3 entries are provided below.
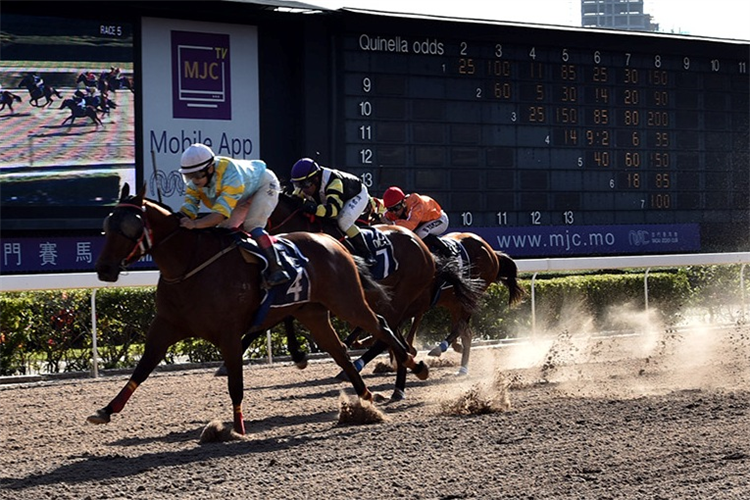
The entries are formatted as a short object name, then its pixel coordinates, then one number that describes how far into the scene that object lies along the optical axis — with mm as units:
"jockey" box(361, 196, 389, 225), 15455
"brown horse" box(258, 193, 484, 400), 13150
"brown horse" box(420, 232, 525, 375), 15361
